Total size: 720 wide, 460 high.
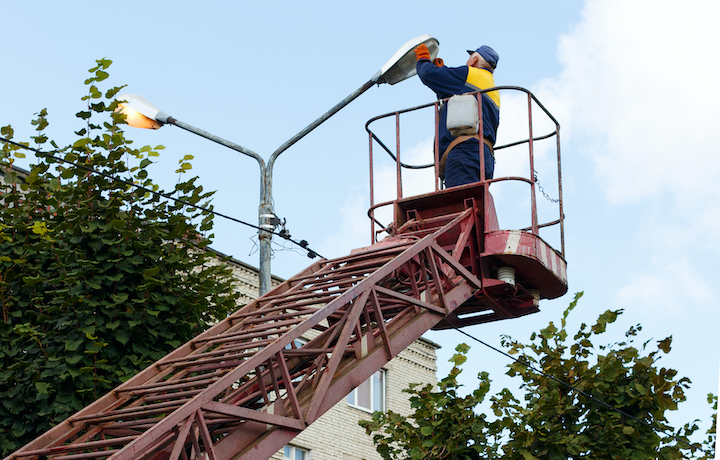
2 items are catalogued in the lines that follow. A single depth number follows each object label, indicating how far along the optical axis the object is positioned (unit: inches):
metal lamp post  434.0
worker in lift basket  434.0
